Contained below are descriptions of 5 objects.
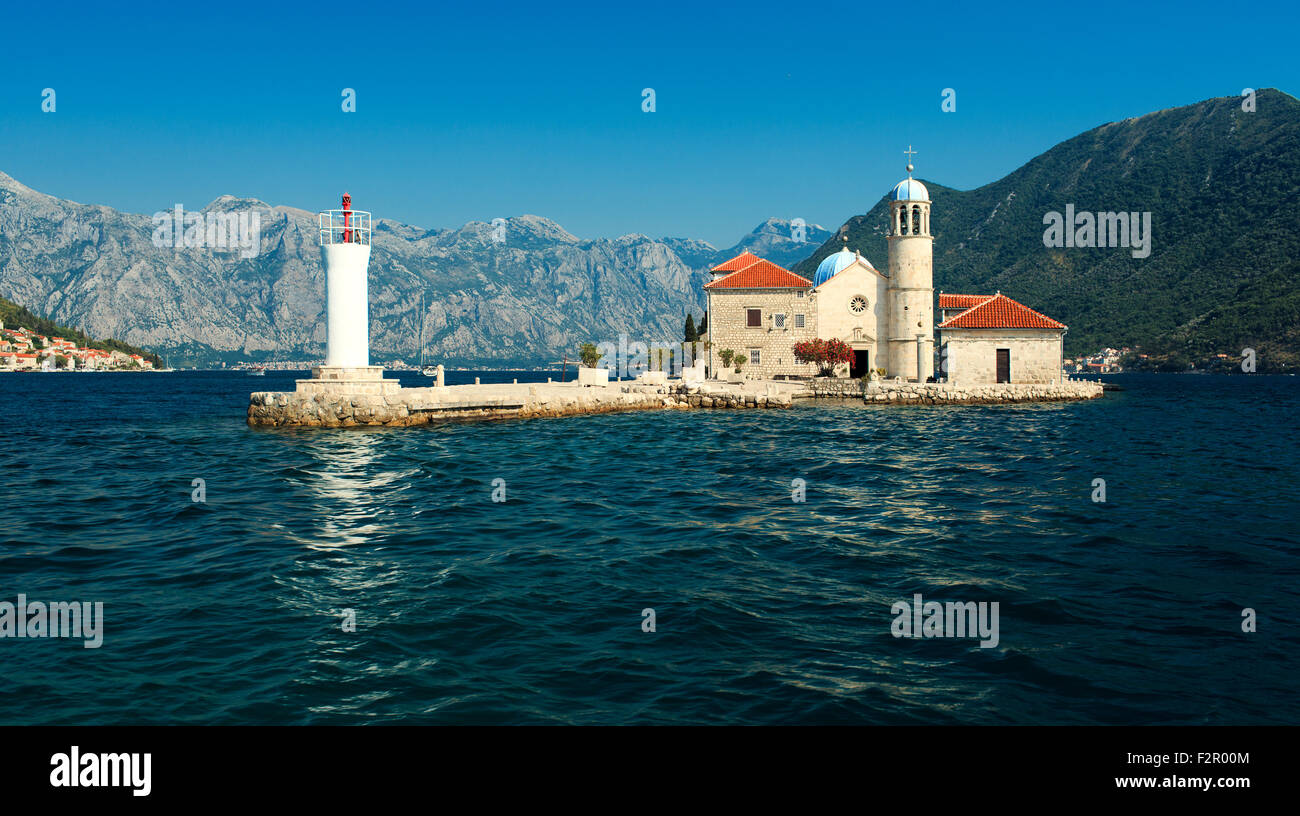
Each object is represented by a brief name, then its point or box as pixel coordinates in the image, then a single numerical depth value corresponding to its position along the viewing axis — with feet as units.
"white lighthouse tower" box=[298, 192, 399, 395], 116.98
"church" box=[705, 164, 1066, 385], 172.45
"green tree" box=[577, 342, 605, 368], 169.78
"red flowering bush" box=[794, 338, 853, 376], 182.50
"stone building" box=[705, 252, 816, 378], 187.21
